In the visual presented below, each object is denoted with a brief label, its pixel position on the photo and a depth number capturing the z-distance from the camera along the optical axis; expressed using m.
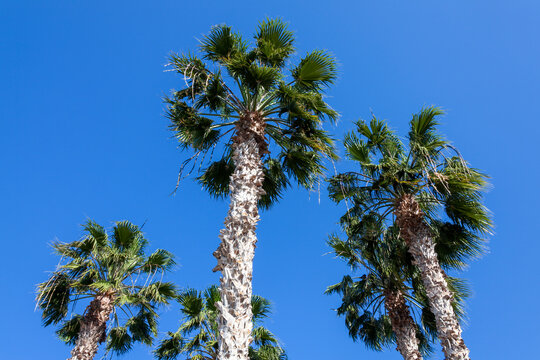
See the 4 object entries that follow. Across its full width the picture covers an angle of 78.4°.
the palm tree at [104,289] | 9.05
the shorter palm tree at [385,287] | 9.43
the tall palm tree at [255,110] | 6.40
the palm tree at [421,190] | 7.39
